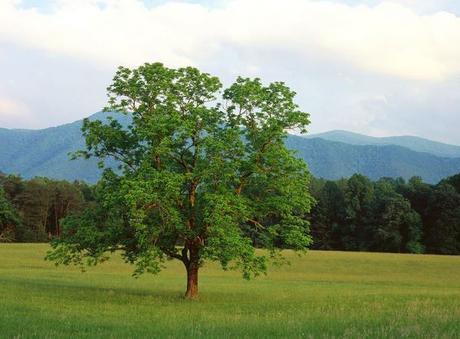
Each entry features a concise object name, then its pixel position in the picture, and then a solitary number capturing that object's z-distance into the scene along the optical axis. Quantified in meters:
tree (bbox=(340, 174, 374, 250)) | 120.31
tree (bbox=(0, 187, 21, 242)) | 119.94
